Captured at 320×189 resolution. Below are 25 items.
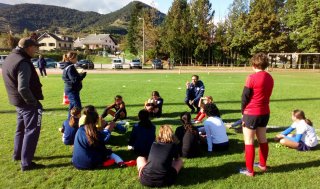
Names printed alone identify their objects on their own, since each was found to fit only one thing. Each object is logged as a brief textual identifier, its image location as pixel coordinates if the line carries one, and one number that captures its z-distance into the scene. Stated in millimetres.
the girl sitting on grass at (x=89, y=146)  3906
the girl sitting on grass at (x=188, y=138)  4497
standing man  3733
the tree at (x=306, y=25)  37458
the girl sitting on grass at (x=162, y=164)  3472
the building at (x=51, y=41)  85940
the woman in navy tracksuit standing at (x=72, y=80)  5482
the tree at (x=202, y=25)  45987
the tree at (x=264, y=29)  40597
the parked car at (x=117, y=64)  35325
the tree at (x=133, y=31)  58907
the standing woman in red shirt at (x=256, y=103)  3547
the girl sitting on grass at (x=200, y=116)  7039
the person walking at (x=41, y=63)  18868
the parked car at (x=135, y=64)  37285
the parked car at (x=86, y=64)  34342
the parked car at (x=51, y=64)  39159
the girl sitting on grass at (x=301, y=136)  4817
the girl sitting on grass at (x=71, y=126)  4826
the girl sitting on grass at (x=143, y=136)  4413
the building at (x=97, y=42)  95191
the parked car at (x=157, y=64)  37362
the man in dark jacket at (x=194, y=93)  8057
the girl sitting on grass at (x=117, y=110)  6962
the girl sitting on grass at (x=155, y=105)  7256
